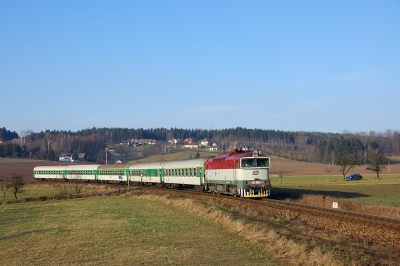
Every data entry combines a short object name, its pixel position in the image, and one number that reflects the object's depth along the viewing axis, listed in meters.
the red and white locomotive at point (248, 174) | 32.09
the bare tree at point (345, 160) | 89.19
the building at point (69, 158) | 180.52
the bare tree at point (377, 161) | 83.19
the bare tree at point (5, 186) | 56.98
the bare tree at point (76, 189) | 59.42
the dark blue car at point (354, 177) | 86.88
